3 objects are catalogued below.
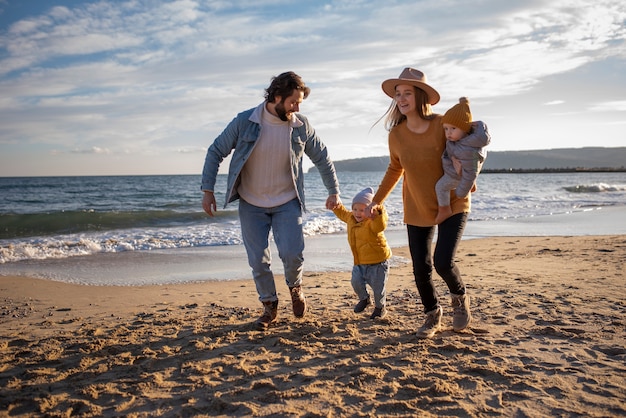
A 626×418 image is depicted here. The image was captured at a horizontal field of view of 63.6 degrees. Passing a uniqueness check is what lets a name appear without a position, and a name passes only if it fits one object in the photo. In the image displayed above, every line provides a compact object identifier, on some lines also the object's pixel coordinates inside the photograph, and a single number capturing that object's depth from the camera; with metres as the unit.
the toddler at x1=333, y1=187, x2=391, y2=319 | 4.44
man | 4.24
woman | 3.72
